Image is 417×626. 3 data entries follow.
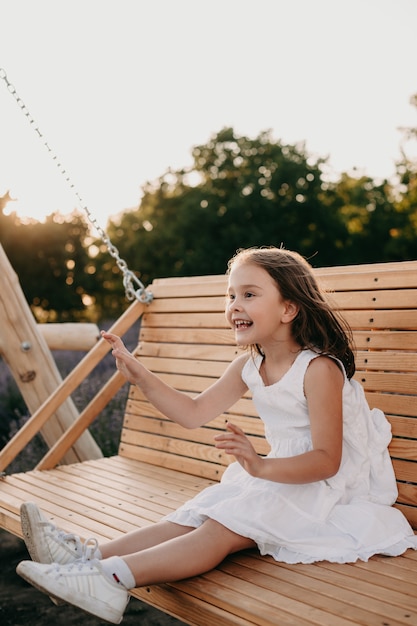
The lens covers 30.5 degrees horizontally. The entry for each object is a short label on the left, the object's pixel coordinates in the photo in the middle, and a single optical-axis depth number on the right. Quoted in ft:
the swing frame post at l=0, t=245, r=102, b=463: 13.92
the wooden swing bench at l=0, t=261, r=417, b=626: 6.55
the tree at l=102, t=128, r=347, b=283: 80.53
